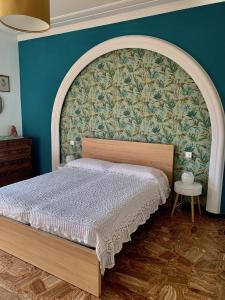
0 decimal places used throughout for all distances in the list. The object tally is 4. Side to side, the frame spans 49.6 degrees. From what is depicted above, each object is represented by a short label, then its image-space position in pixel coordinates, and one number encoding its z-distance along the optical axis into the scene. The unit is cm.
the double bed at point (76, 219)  190
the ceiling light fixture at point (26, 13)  168
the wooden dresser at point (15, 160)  401
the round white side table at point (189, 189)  304
